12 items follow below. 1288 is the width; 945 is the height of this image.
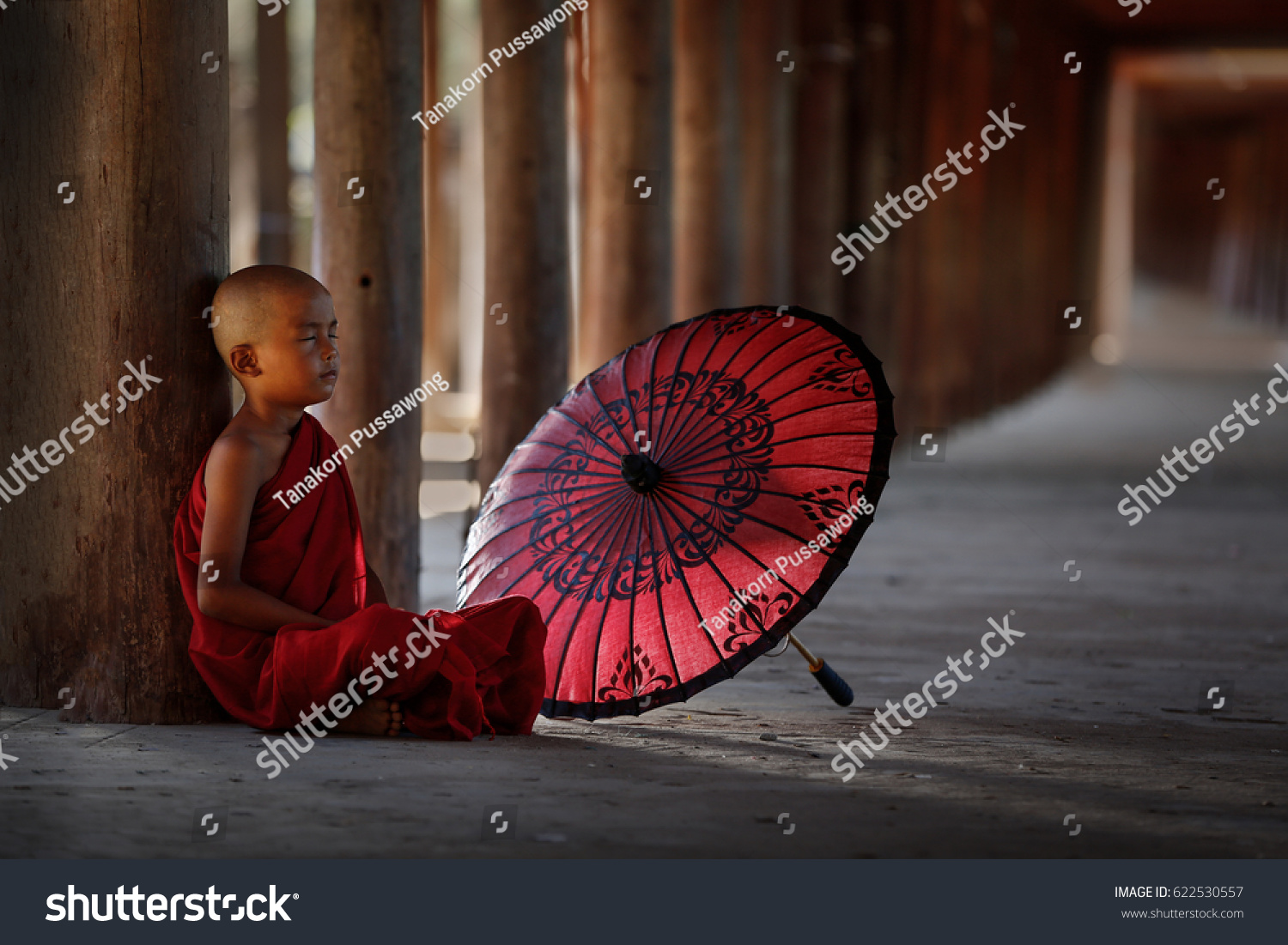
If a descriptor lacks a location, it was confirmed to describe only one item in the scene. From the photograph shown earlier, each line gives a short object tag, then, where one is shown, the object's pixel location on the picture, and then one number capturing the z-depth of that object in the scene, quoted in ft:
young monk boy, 27.55
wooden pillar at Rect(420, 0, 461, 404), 83.20
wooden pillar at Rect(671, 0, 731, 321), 64.95
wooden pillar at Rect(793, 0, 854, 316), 81.71
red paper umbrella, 27.22
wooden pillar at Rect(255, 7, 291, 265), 75.82
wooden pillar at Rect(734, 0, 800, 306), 73.97
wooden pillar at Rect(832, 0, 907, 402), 89.30
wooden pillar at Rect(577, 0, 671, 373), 56.03
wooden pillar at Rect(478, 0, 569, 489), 47.39
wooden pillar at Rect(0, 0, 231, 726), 28.81
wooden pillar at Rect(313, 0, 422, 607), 37.29
